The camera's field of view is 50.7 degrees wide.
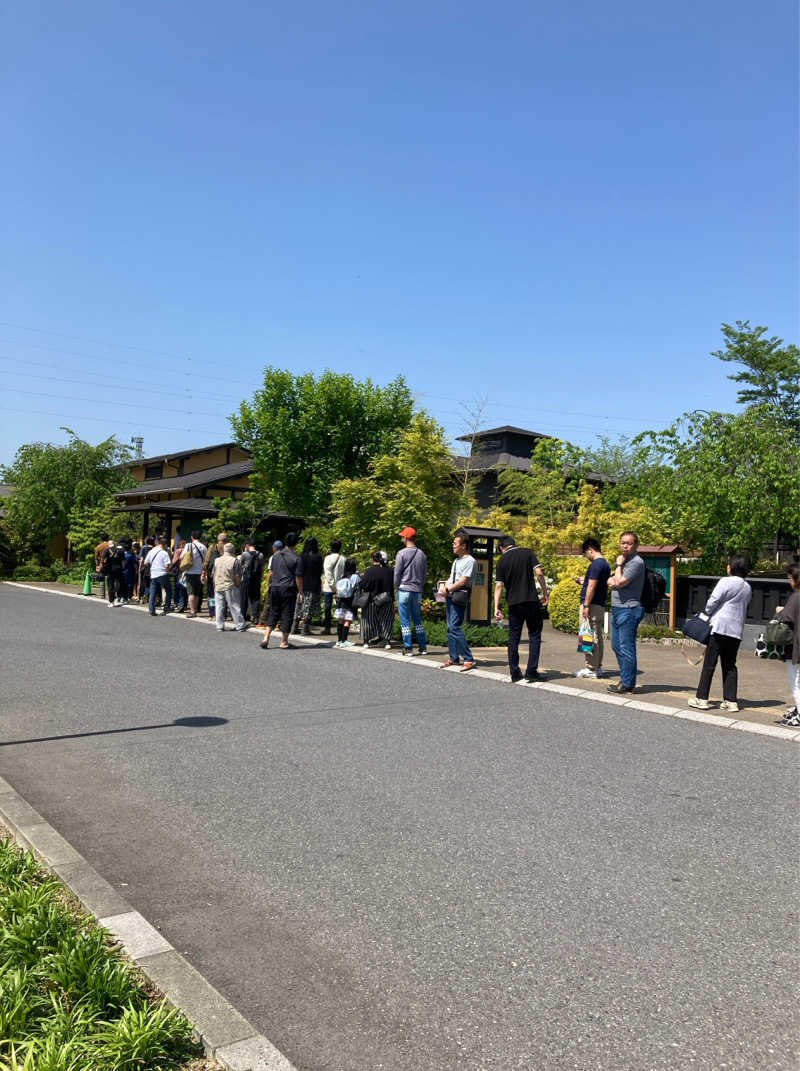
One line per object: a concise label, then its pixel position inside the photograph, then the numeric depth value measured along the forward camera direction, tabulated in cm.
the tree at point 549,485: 2705
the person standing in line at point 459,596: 1146
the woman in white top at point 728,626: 877
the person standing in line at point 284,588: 1330
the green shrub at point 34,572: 3889
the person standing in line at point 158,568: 2027
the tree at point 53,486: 4053
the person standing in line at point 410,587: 1255
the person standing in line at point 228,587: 1688
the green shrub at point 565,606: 1772
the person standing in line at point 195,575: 2016
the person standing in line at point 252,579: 1697
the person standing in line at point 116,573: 2355
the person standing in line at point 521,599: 1038
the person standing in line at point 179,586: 2088
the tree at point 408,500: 1912
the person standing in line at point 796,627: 809
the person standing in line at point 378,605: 1386
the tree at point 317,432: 3766
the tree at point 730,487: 1802
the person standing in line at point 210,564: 1916
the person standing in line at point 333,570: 1493
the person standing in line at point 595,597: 1053
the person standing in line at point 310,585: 1554
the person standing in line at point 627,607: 962
